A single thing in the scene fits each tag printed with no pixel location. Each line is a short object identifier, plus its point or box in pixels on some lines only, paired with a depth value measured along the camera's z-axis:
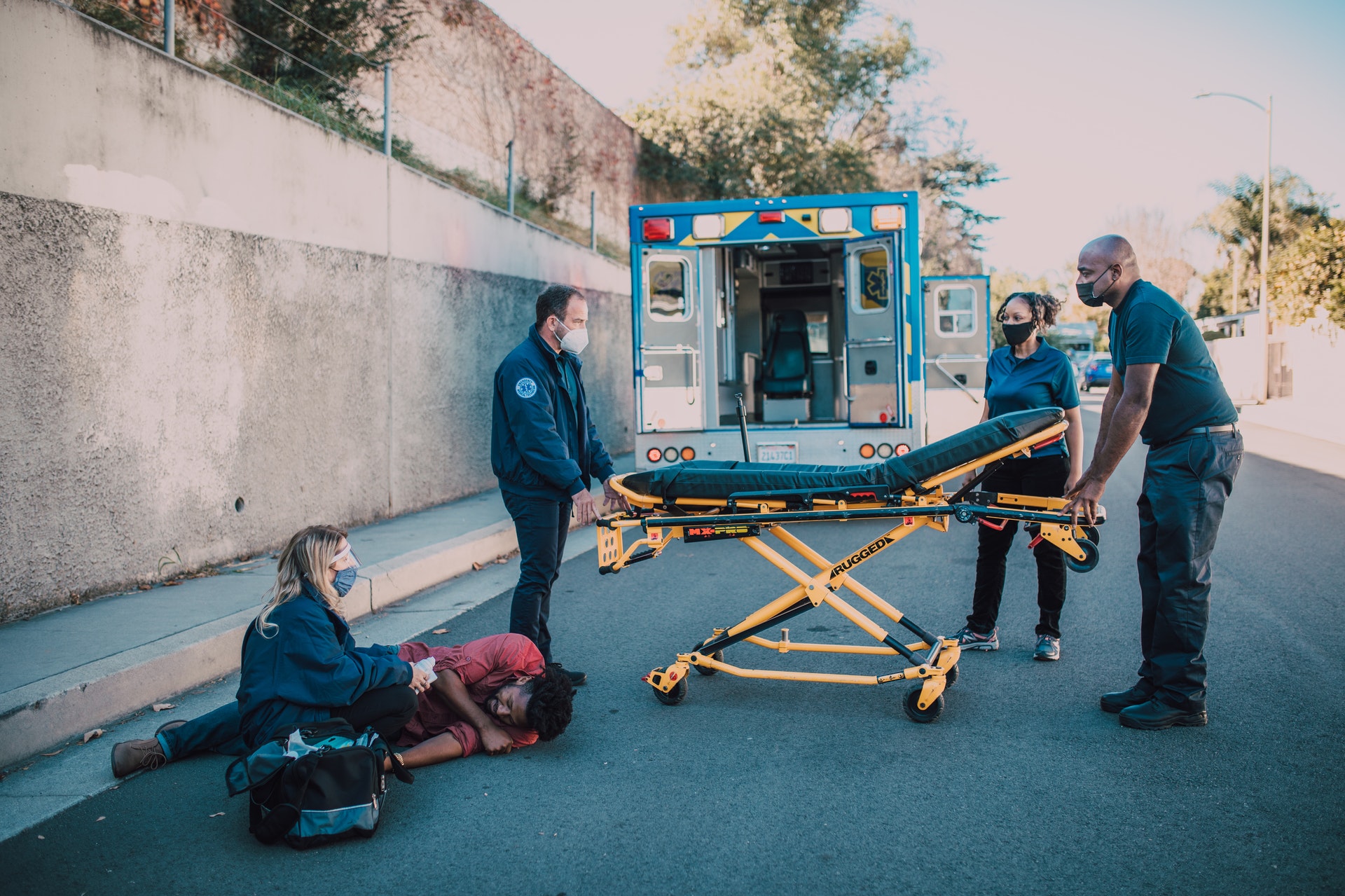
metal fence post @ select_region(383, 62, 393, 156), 9.60
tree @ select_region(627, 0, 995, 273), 22.12
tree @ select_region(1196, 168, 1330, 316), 40.41
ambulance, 9.35
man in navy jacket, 4.78
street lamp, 25.38
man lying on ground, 4.07
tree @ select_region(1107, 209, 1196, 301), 65.38
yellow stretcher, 4.20
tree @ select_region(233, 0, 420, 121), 9.78
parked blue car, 43.72
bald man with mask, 4.25
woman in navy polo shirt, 5.27
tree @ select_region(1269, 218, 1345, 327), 24.77
